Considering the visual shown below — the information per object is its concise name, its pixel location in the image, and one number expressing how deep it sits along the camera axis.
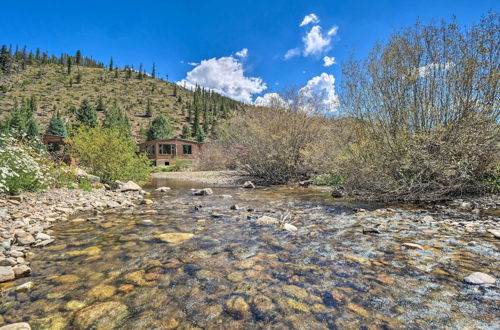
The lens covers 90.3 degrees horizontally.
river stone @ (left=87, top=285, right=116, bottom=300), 2.06
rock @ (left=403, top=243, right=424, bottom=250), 3.14
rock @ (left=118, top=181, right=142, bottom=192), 8.93
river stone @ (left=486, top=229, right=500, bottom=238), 3.47
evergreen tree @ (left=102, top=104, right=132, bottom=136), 40.41
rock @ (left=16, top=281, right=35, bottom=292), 2.10
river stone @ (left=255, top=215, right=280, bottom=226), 4.48
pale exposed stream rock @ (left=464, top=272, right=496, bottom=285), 2.24
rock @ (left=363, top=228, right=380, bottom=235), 3.80
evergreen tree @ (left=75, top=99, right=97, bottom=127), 42.78
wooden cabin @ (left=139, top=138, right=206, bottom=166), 33.34
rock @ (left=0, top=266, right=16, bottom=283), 2.21
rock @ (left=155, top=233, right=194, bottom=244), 3.52
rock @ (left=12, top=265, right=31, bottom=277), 2.33
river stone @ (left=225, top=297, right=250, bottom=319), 1.85
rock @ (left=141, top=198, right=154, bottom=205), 6.62
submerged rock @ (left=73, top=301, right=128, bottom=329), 1.70
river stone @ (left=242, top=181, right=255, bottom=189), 11.11
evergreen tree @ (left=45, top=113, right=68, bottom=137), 41.00
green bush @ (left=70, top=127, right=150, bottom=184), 8.73
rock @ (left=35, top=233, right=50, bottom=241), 3.37
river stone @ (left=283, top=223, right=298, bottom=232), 4.04
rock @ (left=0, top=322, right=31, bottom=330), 1.52
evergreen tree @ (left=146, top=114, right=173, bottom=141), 43.47
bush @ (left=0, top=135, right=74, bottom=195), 4.90
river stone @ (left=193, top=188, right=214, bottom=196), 8.75
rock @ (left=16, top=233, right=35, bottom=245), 3.17
